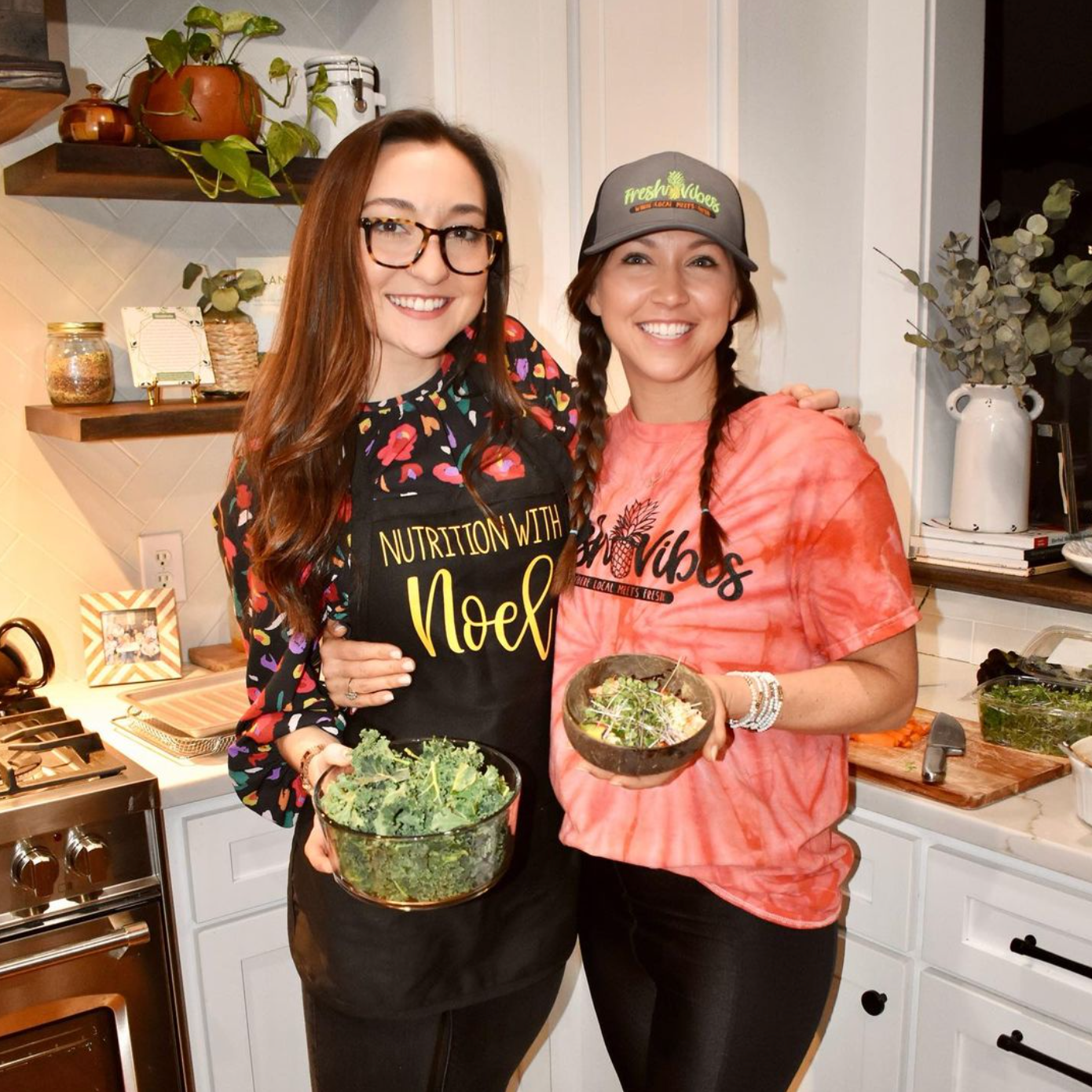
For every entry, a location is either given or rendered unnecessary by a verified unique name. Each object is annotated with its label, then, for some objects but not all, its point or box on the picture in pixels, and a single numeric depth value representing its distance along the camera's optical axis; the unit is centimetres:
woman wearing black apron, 132
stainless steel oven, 165
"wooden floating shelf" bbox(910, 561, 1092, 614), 206
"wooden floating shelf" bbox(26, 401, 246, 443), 192
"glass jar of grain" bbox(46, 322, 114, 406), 208
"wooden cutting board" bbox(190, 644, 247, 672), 231
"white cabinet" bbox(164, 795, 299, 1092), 182
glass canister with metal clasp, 217
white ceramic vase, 219
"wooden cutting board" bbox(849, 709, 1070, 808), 163
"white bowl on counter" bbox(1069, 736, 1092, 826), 151
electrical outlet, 234
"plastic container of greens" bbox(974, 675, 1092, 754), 175
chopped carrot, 182
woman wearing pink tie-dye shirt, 122
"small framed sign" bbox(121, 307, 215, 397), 214
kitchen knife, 166
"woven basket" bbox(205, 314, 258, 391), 219
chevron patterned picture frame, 224
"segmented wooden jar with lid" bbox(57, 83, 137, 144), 193
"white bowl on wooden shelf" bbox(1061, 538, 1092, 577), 208
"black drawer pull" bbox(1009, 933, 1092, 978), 150
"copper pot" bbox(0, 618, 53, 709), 203
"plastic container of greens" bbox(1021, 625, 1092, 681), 187
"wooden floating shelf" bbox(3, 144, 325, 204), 189
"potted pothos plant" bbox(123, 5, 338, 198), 196
